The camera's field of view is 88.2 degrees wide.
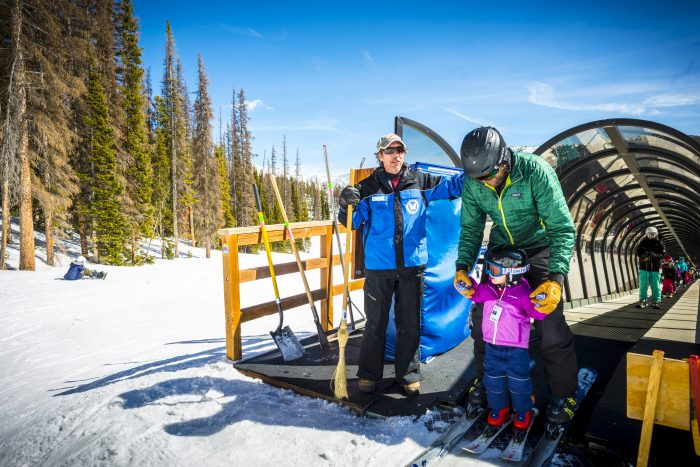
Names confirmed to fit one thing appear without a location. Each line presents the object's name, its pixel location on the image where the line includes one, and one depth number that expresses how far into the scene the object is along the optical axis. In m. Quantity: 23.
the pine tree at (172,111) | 26.09
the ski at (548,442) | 2.31
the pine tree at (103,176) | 19.31
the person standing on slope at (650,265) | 8.52
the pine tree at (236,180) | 38.72
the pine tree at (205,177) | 28.81
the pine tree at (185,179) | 27.31
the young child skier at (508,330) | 2.61
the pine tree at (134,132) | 22.72
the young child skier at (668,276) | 12.56
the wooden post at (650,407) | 2.04
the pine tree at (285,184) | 53.75
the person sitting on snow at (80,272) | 12.68
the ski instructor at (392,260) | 3.42
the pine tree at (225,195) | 34.88
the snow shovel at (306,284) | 4.27
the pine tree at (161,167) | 27.33
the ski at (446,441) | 2.35
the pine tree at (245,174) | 38.41
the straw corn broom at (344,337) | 3.28
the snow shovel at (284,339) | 4.25
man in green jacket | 2.55
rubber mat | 3.16
